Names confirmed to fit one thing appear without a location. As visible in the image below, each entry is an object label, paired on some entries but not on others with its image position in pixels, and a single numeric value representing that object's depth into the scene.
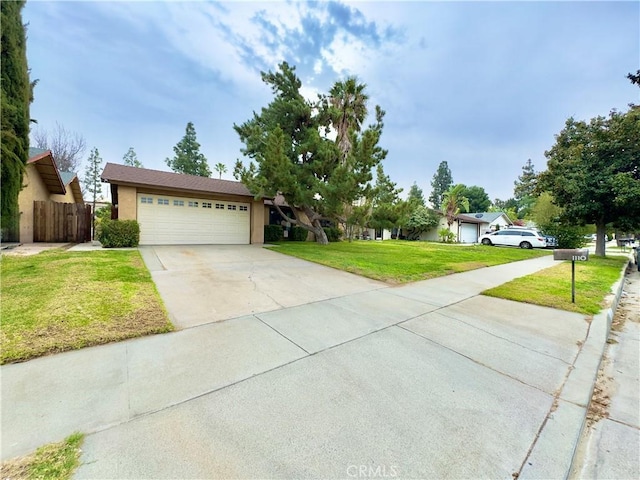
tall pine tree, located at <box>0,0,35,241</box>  6.56
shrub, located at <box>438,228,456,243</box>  26.03
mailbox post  5.09
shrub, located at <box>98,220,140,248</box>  10.40
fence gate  11.82
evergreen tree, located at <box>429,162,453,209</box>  62.84
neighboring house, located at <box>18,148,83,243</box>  10.99
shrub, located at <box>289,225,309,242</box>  18.39
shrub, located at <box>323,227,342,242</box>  19.44
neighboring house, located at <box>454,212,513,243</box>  29.80
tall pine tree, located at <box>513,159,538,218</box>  31.74
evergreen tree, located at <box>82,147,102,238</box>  35.41
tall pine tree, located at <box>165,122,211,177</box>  39.34
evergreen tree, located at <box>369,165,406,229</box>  12.28
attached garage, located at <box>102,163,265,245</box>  11.48
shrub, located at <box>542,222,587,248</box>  18.12
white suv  20.34
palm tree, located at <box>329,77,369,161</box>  13.49
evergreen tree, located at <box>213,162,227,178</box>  41.56
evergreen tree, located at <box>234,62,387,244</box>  11.22
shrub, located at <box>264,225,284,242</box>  16.73
